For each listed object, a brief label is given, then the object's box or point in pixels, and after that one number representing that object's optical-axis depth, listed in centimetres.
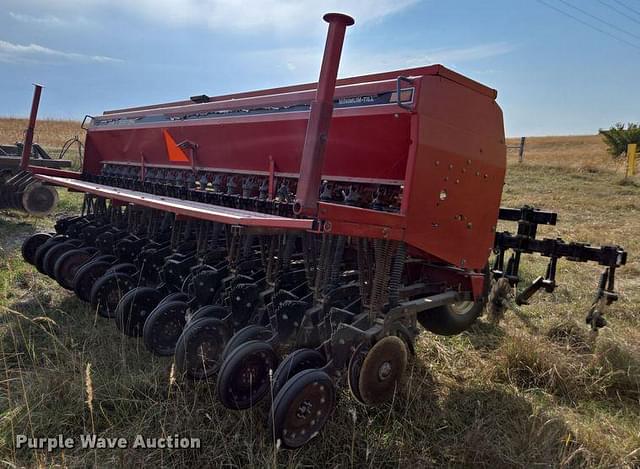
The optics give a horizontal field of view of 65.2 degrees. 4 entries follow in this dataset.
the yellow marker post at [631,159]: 1620
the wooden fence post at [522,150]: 1935
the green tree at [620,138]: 2233
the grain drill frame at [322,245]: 270
